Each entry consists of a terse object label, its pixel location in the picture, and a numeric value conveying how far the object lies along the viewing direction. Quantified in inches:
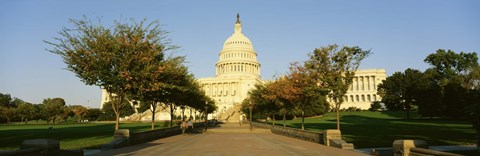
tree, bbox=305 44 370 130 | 1071.6
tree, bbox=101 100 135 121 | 4452.0
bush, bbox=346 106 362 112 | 5064.0
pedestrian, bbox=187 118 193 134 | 1594.5
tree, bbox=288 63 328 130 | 1159.6
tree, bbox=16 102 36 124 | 4197.8
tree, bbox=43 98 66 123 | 4188.0
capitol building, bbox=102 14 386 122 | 6441.9
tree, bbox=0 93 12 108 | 5665.4
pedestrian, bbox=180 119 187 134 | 1577.5
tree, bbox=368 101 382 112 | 4931.8
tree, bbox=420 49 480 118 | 2751.0
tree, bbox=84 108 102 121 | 4362.2
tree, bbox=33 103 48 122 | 4298.0
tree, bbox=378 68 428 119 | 3250.5
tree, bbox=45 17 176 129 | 906.7
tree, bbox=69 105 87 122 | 4228.1
